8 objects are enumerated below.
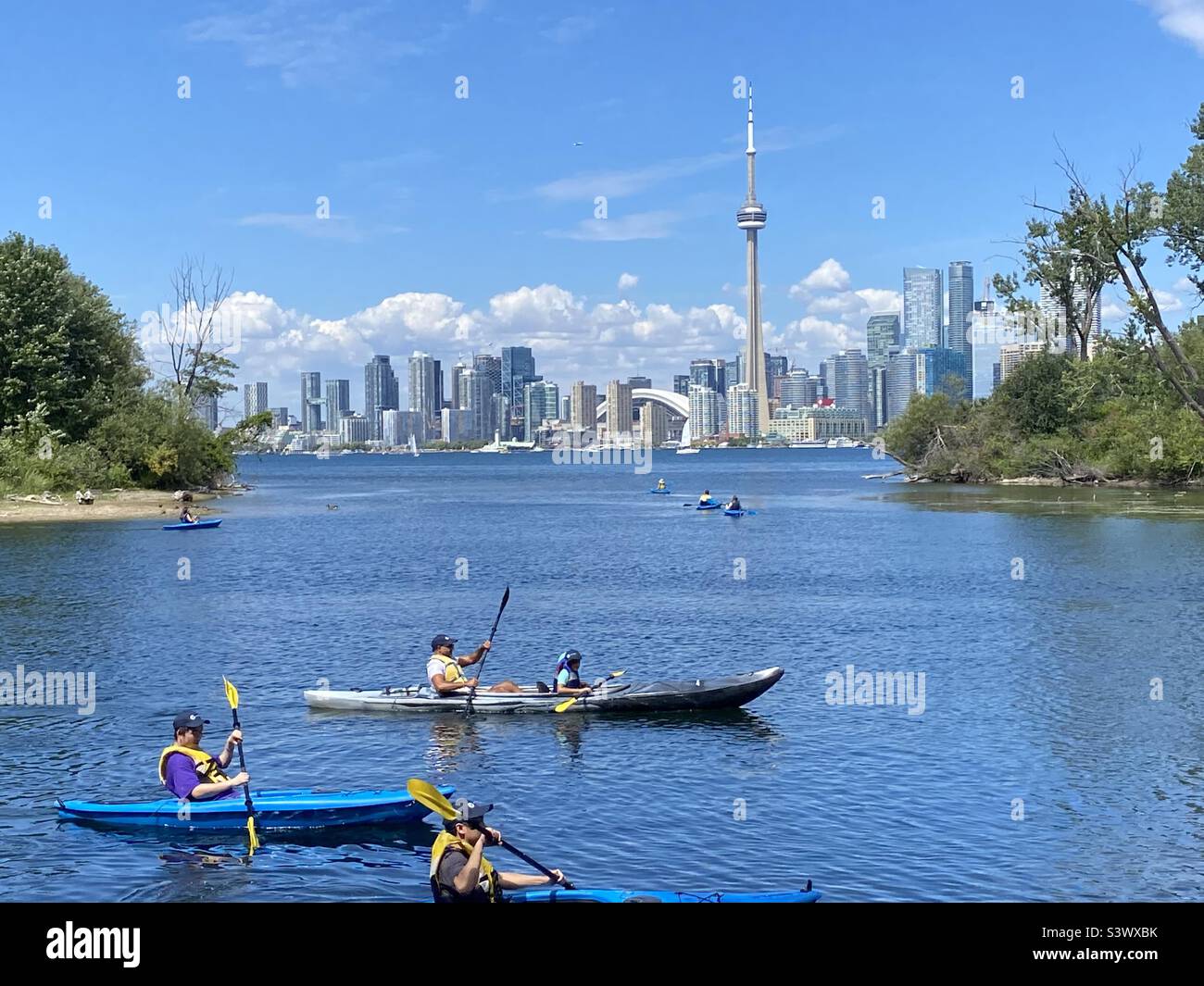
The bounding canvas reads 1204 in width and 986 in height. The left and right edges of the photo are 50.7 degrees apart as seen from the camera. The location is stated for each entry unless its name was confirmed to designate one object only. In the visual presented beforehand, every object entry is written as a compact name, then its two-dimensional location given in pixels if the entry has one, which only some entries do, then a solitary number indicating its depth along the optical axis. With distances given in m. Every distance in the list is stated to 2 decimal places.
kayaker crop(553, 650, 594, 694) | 26.33
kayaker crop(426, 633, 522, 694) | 26.45
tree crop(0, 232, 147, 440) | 79.44
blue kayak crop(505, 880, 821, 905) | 14.25
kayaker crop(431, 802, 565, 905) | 14.17
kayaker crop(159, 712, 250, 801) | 19.14
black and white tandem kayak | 26.08
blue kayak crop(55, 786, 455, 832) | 18.92
